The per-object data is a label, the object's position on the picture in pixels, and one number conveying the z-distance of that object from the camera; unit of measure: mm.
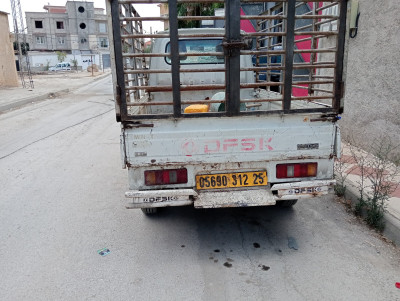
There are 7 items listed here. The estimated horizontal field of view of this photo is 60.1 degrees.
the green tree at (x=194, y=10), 12788
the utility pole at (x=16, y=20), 22550
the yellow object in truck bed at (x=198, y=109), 3570
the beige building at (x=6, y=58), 22000
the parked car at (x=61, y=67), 52616
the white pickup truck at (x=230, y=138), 3146
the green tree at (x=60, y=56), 54238
